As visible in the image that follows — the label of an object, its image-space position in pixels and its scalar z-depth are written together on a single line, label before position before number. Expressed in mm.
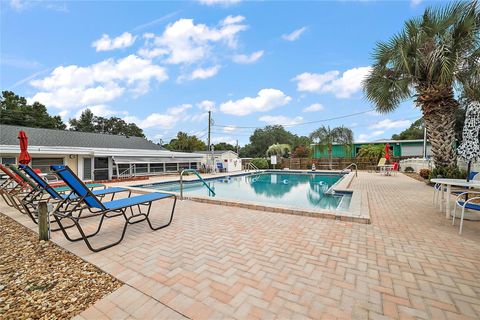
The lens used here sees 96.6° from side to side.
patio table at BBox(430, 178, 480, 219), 3804
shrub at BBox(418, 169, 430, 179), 12380
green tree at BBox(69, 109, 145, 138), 43469
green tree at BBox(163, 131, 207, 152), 44062
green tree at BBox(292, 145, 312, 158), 28409
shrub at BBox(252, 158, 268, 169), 27000
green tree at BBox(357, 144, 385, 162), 23094
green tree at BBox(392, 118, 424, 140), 33938
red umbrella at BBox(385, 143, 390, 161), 18547
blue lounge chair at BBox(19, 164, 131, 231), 3904
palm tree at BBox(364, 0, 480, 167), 8000
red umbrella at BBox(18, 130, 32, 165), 6977
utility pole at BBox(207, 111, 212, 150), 26009
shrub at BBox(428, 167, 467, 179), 8688
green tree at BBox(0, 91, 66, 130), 28105
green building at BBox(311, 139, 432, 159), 25230
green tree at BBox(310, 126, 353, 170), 24109
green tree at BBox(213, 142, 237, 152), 55666
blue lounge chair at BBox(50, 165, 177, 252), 3207
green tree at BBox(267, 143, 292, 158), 30812
